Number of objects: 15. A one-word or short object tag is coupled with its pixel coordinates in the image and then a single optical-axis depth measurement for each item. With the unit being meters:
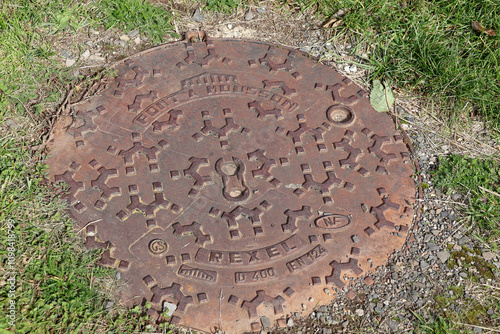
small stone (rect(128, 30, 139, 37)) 3.81
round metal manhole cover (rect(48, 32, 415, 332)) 2.64
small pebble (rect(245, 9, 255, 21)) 4.03
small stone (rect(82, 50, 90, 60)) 3.68
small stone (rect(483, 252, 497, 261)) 2.87
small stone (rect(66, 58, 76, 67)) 3.63
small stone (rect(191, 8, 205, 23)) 3.98
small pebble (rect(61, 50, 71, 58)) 3.68
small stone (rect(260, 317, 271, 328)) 2.53
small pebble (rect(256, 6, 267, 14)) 4.09
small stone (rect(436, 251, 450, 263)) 2.85
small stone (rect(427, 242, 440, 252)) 2.88
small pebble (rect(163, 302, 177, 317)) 2.52
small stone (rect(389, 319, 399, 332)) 2.58
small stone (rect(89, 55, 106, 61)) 3.67
